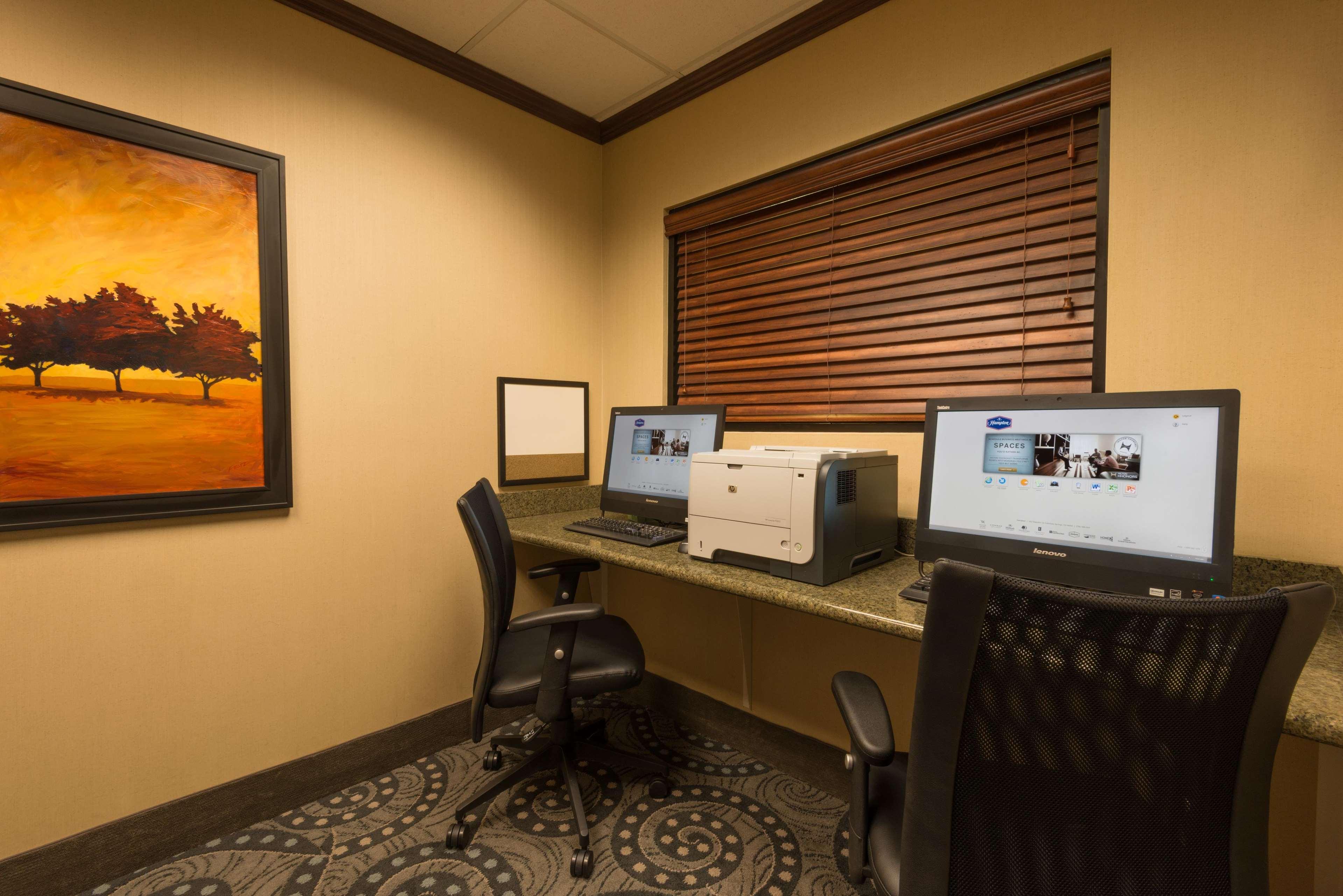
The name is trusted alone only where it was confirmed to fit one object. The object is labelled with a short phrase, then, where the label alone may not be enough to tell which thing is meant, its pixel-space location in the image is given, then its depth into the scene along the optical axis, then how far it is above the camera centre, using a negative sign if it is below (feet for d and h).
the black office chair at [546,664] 5.23 -2.39
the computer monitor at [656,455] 7.03 -0.40
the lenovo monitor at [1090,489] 3.85 -0.45
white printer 4.87 -0.77
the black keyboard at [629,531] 6.48 -1.26
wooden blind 5.26 +1.69
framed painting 4.81 +0.90
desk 2.85 -1.35
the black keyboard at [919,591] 4.43 -1.30
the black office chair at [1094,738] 2.30 -1.33
